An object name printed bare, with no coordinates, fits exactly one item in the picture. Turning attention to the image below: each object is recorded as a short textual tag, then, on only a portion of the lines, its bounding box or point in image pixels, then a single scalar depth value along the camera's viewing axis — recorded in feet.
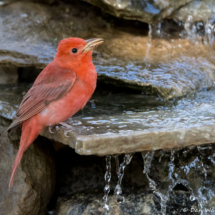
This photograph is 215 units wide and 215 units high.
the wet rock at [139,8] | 24.86
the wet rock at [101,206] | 20.04
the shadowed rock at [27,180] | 19.61
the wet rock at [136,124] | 15.62
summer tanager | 17.92
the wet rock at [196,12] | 27.50
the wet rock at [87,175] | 22.94
